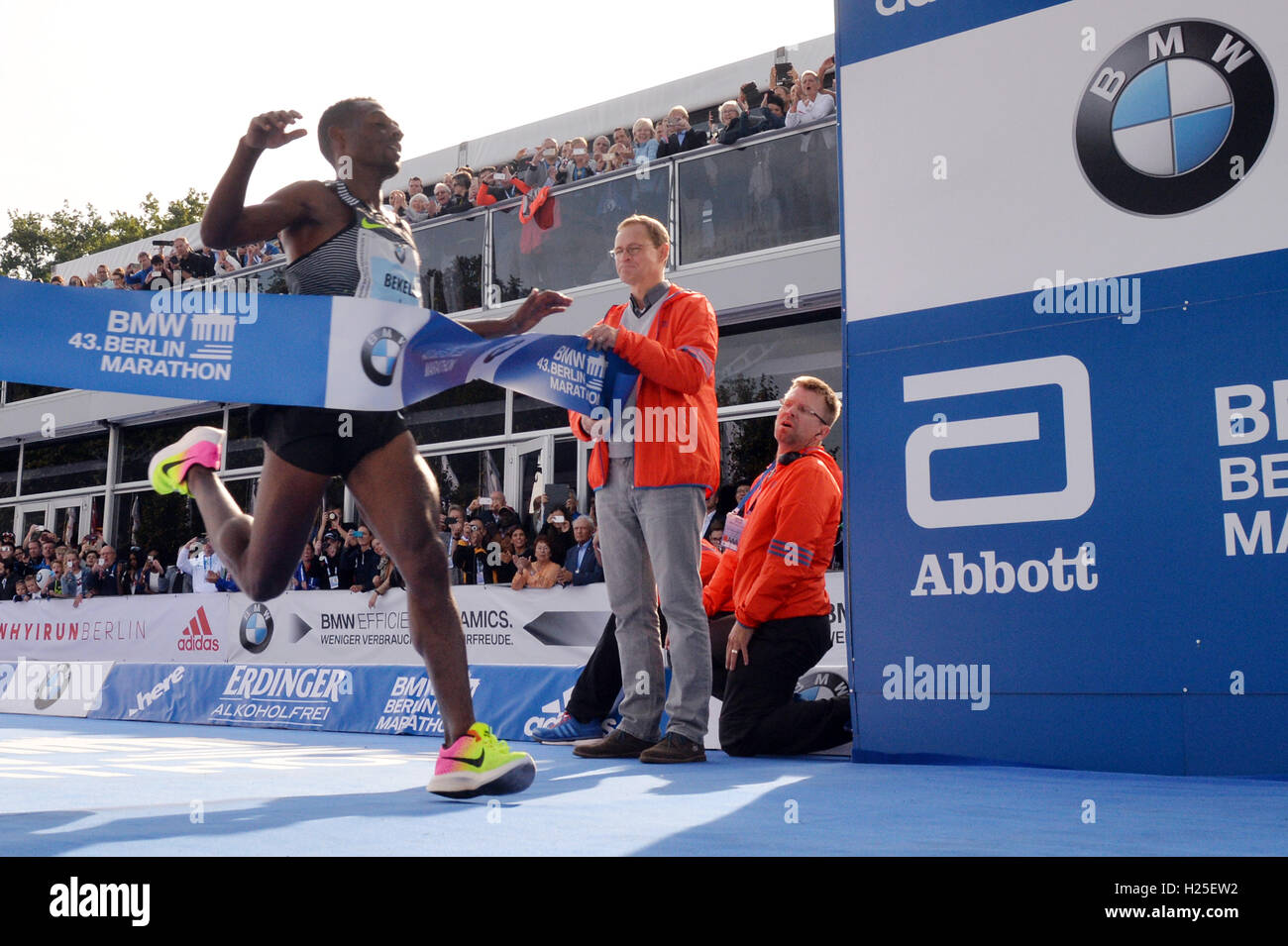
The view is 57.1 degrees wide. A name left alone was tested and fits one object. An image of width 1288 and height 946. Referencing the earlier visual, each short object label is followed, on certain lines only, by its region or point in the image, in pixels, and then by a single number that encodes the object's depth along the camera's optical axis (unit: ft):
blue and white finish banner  10.00
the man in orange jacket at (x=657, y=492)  15.34
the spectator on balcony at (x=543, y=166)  42.47
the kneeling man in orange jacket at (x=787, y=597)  16.46
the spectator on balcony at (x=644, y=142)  39.22
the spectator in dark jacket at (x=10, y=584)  52.16
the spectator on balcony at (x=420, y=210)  44.68
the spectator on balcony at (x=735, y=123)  36.76
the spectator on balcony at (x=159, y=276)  40.19
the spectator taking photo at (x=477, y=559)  36.01
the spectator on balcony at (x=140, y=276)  43.68
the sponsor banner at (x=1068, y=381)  13.39
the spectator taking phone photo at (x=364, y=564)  37.47
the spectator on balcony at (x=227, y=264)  45.21
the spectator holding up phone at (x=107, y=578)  48.39
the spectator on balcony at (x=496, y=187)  42.96
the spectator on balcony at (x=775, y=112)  36.19
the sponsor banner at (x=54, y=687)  34.12
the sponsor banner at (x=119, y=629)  40.55
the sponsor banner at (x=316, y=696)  23.62
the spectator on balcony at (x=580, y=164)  40.83
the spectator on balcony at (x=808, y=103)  35.27
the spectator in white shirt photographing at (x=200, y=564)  43.93
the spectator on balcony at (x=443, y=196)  44.24
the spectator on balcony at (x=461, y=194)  43.27
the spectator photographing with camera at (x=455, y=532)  36.73
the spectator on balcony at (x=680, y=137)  38.06
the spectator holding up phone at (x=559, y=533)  33.35
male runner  10.23
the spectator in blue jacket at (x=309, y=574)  40.70
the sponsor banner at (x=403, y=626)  31.86
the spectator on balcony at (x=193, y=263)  47.75
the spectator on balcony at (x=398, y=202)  43.14
